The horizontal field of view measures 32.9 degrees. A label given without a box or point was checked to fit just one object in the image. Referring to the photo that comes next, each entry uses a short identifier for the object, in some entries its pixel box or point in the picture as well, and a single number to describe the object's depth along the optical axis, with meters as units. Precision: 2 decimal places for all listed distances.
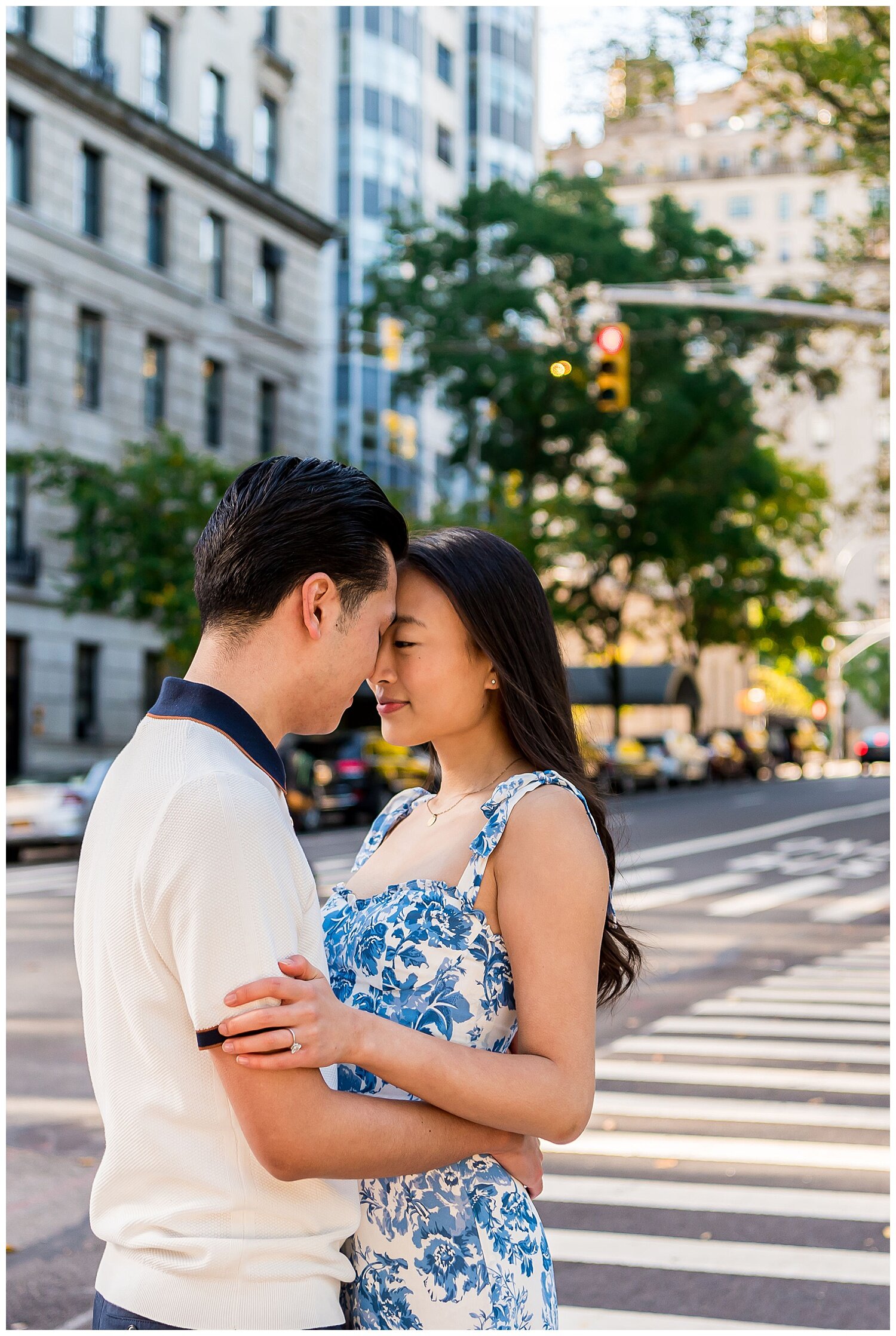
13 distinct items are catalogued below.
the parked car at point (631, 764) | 41.50
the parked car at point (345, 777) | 25.97
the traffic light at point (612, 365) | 17.38
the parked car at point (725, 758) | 49.78
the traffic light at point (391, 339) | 34.97
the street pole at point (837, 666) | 70.75
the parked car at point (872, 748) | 61.44
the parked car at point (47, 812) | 20.72
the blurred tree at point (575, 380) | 34.28
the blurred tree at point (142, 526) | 26.77
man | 1.80
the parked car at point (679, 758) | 45.44
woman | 2.14
